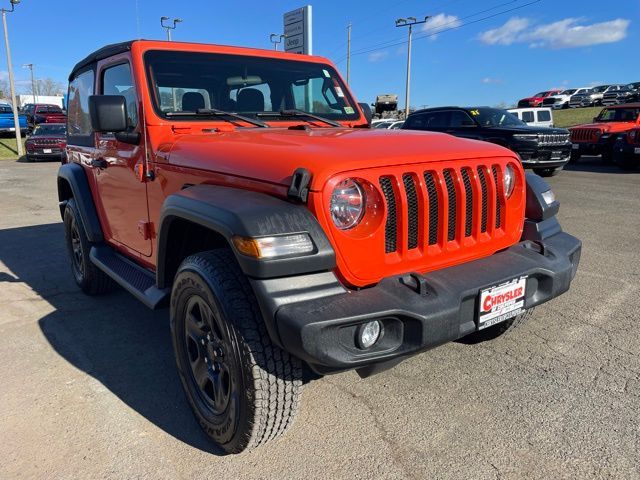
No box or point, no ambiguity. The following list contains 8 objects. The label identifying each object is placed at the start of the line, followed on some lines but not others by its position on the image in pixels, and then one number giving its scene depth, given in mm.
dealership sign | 10891
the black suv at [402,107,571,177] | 11266
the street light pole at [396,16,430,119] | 34391
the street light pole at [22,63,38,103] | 76200
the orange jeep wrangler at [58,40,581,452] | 1961
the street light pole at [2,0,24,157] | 21586
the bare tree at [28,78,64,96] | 91125
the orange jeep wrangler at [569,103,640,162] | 14609
